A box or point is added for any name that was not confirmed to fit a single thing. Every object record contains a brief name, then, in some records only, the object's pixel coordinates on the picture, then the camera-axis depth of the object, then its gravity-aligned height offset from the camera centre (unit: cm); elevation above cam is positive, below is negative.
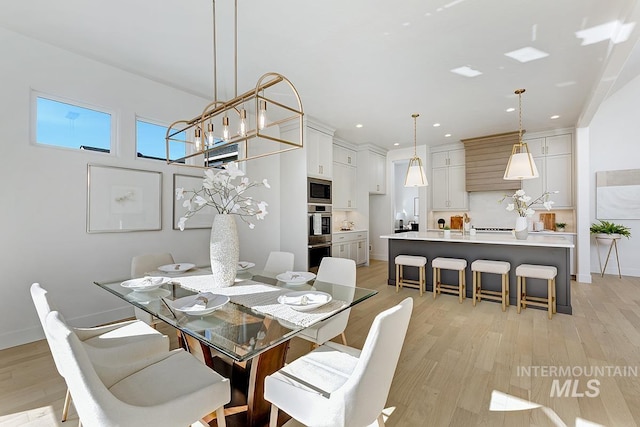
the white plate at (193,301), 149 -50
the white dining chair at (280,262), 294 -50
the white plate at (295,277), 211 -49
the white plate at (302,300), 152 -49
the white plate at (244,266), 267 -49
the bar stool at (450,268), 388 -88
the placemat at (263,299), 145 -52
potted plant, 495 -32
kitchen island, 343 -56
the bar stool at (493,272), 356 -86
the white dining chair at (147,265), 244 -48
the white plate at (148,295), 180 -53
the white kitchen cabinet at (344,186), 582 +61
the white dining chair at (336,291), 196 -54
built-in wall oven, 474 -31
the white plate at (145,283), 199 -49
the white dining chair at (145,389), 92 -74
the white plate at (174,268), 250 -47
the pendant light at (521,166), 358 +61
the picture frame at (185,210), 375 +8
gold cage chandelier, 180 +105
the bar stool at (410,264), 421 -88
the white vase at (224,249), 198 -24
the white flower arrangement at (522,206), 376 +10
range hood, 567 +111
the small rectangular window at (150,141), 350 +97
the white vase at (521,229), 376 -21
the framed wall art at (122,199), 309 +20
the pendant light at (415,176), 421 +57
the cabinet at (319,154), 484 +110
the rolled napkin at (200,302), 153 -50
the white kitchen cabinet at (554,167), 532 +89
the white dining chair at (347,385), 102 -73
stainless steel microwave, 476 +42
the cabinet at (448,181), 638 +77
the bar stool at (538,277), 326 -86
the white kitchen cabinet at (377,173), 653 +100
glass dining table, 129 -53
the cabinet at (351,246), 546 -64
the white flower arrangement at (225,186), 195 +22
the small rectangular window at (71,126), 287 +97
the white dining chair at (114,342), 133 -75
